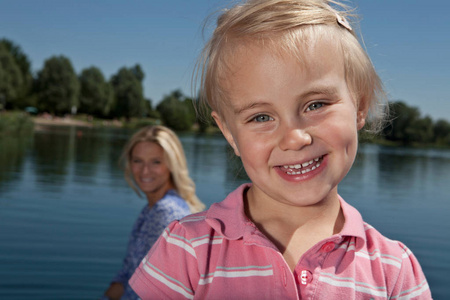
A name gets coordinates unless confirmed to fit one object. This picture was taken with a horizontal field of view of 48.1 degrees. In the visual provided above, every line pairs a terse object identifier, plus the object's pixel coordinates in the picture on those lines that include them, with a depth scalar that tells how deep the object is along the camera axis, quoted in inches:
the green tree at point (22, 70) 2344.5
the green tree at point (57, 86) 2389.3
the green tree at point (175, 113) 2856.8
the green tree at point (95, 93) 2613.2
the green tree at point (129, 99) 2856.8
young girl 50.4
